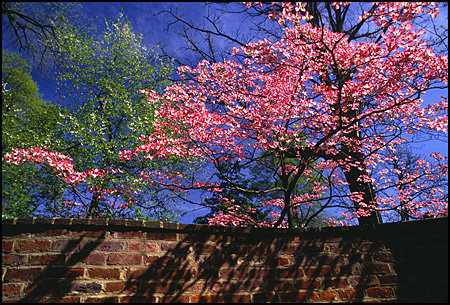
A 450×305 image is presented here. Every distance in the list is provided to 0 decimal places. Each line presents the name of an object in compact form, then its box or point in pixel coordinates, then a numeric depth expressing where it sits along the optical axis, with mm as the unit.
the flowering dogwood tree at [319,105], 4941
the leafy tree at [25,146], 10078
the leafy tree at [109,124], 9555
